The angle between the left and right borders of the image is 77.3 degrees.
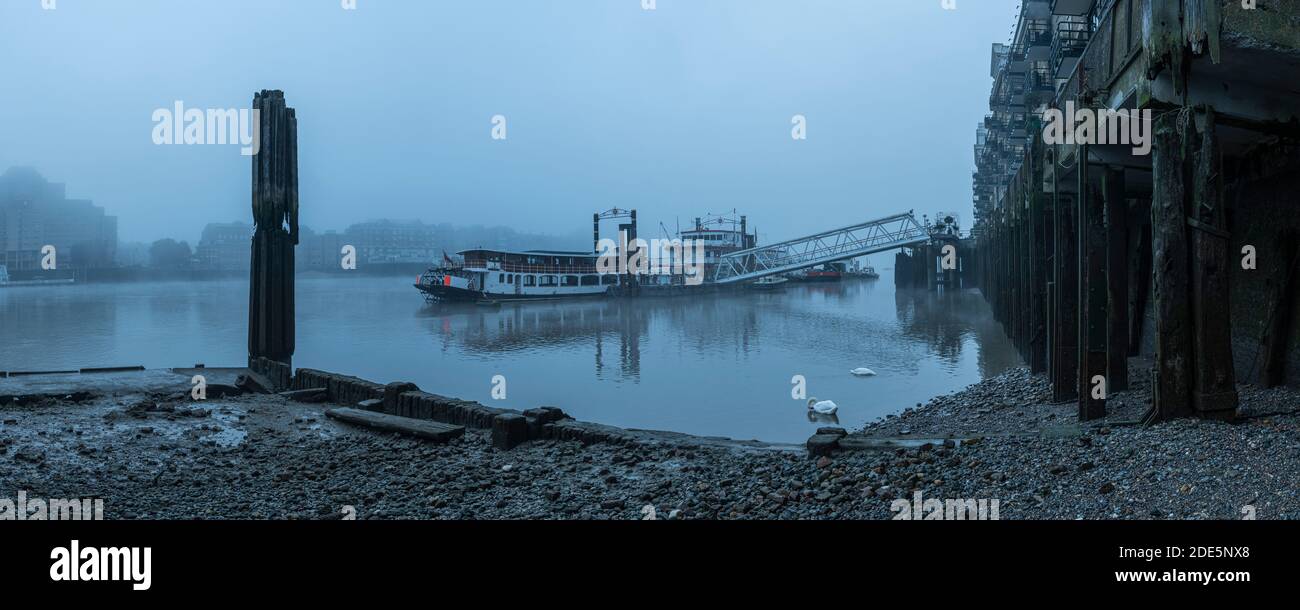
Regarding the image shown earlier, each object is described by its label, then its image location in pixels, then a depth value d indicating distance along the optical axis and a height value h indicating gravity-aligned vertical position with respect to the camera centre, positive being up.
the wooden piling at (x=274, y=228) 16.03 +1.28
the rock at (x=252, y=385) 14.05 -1.61
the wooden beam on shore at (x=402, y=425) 9.97 -1.72
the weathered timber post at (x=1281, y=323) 8.92 -0.40
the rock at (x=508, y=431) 9.42 -1.63
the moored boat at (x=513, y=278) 58.62 +0.96
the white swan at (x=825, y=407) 15.20 -2.23
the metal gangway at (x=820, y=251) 53.53 +2.82
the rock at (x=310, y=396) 13.39 -1.71
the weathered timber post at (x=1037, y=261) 12.84 +0.42
